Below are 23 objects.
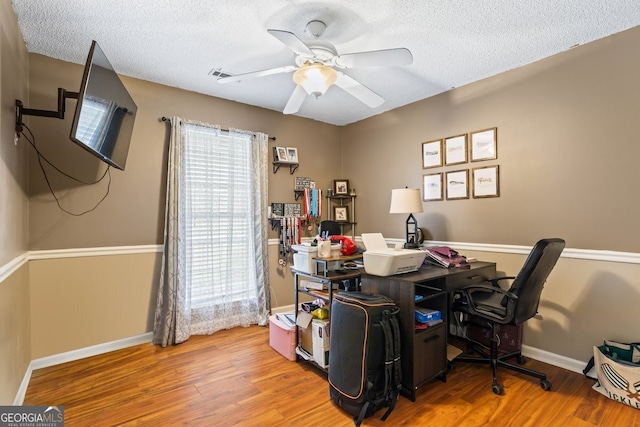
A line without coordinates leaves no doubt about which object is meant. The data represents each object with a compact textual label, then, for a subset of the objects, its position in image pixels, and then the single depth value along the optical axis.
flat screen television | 1.73
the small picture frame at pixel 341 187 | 4.19
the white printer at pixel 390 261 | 2.10
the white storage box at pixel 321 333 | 2.25
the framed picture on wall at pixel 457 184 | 3.00
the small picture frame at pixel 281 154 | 3.66
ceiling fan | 1.85
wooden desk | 1.96
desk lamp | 3.00
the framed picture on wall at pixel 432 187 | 3.22
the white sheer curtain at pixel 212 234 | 2.94
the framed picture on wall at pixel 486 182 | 2.79
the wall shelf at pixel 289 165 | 3.73
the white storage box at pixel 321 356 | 2.26
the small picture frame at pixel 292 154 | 3.77
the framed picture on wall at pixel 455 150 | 3.02
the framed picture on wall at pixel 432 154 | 3.21
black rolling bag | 1.79
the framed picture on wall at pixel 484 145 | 2.80
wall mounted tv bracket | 1.99
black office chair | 1.97
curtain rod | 3.00
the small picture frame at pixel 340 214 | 4.24
